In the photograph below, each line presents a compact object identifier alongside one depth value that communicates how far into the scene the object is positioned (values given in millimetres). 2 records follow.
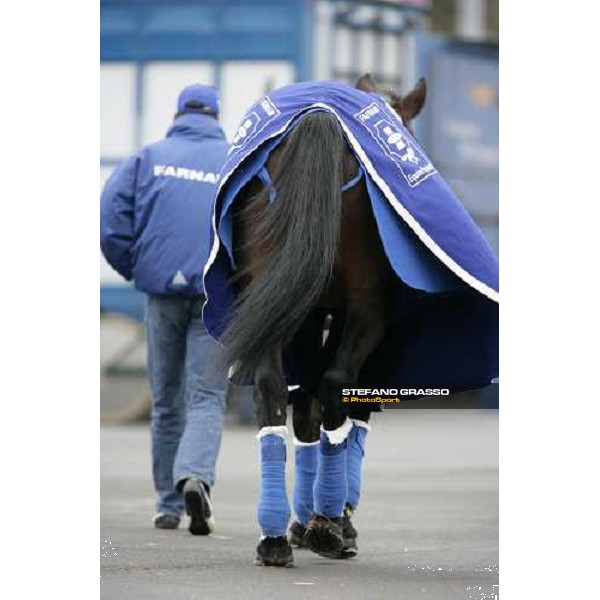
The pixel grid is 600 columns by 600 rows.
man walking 18250
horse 14641
